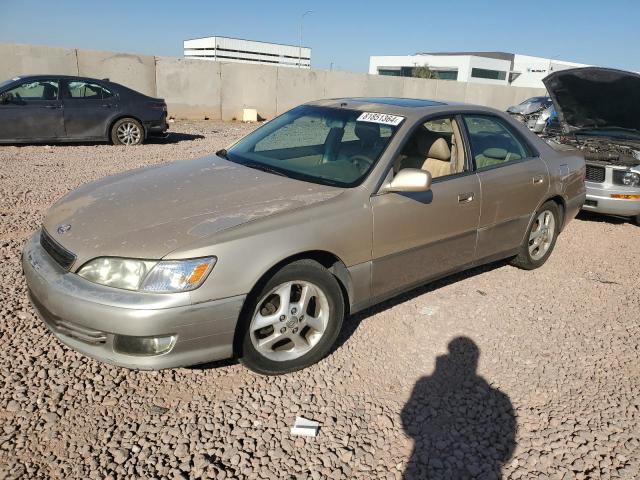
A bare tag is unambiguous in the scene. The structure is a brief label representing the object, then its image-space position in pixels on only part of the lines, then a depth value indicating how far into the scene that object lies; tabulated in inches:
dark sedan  388.8
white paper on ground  100.9
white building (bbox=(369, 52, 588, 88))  3302.2
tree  2913.4
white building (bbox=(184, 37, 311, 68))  4062.5
